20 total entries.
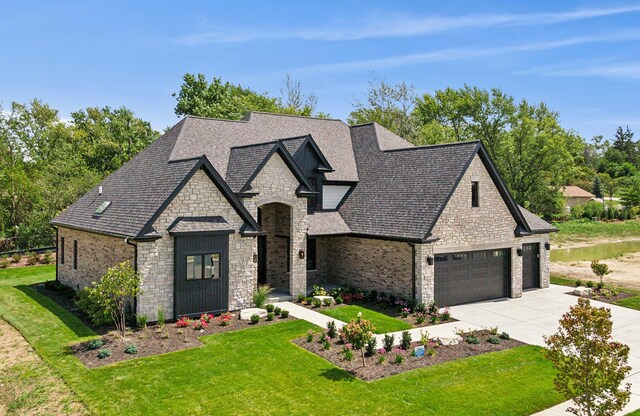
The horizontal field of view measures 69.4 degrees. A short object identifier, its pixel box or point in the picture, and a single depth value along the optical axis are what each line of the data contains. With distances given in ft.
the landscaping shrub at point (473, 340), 49.43
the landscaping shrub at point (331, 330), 50.83
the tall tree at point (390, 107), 184.65
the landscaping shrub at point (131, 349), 45.11
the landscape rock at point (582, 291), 75.18
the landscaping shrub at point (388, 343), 46.21
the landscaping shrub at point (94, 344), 46.11
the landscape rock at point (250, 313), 57.27
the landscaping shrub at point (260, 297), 62.44
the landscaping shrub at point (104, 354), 43.83
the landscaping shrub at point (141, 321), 52.75
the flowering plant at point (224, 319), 55.11
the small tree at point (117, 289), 47.96
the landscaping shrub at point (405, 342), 47.19
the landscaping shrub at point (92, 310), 53.11
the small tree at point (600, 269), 77.61
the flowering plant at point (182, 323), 53.52
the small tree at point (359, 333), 41.11
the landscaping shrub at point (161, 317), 53.62
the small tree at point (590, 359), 27.66
